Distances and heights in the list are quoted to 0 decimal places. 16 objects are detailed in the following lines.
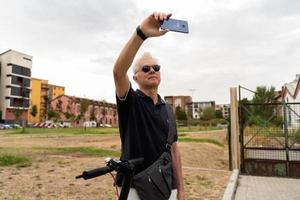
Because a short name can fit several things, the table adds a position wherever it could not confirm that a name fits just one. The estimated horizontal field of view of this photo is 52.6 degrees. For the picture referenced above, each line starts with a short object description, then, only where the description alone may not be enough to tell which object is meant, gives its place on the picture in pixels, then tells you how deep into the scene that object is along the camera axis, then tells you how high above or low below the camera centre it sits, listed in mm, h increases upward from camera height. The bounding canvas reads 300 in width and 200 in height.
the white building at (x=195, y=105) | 143375 +8017
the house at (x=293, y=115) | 9508 +214
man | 1739 +109
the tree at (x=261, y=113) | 10078 +289
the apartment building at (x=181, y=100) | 148012 +10462
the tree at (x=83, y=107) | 66938 +3007
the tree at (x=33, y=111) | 72769 +2257
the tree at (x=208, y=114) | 72625 +1780
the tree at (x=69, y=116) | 77850 +1193
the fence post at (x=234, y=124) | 9648 -81
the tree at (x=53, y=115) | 74062 +1363
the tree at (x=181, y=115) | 88288 +1793
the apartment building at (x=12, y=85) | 67438 +8045
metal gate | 9359 -531
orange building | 86688 +7260
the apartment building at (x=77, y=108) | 91625 +4060
